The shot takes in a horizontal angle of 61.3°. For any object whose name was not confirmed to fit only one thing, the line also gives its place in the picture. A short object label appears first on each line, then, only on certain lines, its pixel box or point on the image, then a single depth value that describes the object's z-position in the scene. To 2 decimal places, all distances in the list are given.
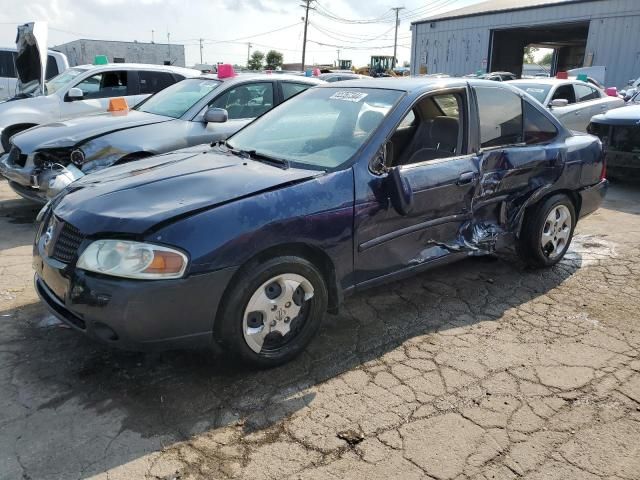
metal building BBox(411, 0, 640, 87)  22.02
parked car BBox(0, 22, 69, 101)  8.54
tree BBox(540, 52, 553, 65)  105.57
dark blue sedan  2.73
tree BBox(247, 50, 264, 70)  78.83
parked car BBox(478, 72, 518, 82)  15.77
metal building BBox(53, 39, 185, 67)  42.47
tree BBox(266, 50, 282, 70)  75.25
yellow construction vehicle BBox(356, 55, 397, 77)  35.80
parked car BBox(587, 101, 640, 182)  7.78
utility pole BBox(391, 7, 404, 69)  71.06
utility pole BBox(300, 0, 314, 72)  52.78
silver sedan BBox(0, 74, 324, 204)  5.55
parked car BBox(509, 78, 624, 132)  9.68
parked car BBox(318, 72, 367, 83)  16.94
